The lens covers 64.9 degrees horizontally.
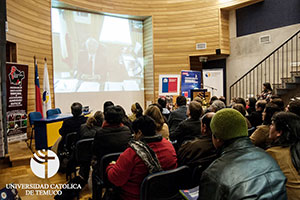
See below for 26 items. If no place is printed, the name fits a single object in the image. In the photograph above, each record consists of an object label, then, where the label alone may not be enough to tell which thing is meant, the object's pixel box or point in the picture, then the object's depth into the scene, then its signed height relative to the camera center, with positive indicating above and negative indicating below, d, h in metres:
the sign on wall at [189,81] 8.37 +0.31
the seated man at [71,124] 3.63 -0.51
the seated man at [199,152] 1.90 -0.52
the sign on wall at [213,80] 9.23 +0.35
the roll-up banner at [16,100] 5.26 -0.18
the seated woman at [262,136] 2.35 -0.48
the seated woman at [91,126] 3.03 -0.46
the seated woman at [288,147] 1.44 -0.39
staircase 6.96 +0.44
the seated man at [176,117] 3.90 -0.45
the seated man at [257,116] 3.69 -0.43
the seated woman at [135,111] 3.91 -0.34
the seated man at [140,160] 1.74 -0.53
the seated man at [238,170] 0.96 -0.35
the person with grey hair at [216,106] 3.79 -0.28
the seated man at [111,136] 2.38 -0.46
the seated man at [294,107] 2.71 -0.22
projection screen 7.63 +1.13
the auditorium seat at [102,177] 2.23 -0.84
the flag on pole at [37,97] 6.04 -0.14
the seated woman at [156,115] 2.79 -0.29
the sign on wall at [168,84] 8.52 +0.21
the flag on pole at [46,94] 6.24 -0.05
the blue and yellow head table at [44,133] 4.92 -0.86
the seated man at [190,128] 2.69 -0.44
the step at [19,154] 4.45 -1.23
